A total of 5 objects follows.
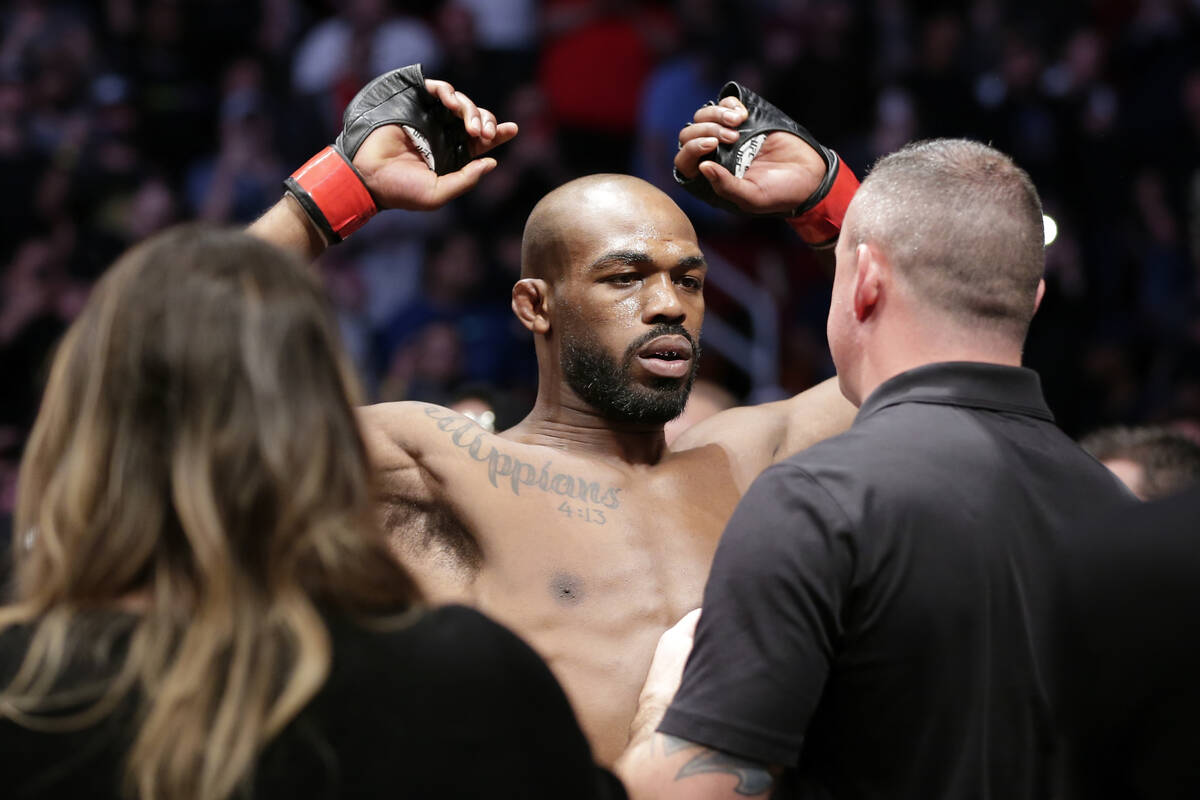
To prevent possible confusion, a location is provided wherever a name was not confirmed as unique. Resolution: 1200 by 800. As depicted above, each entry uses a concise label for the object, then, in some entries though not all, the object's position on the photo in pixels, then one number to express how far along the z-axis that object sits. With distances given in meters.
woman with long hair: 3.50
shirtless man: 4.13
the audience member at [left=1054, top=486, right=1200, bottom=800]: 3.31
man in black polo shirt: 3.74
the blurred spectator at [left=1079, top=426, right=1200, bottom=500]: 4.43
